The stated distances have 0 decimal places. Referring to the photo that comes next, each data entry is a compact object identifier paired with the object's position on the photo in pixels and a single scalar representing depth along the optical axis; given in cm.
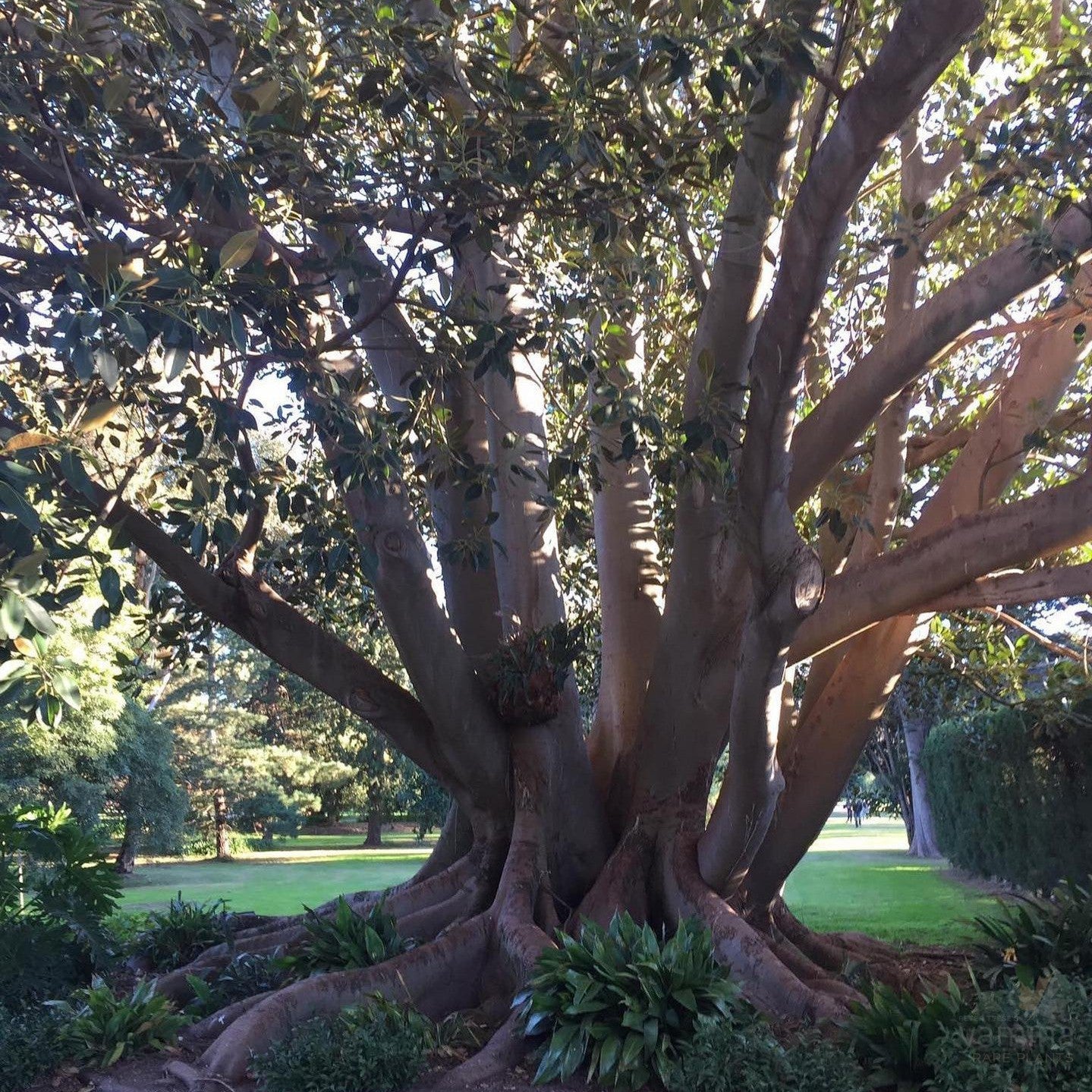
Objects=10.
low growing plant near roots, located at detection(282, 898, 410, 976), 728
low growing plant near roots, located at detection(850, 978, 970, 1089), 541
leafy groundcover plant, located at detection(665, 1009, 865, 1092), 520
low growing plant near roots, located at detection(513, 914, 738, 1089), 576
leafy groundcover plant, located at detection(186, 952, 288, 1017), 744
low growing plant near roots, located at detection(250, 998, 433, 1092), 548
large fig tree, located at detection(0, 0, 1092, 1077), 509
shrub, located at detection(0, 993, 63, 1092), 583
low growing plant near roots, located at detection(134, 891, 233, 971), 947
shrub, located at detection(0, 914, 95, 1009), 732
